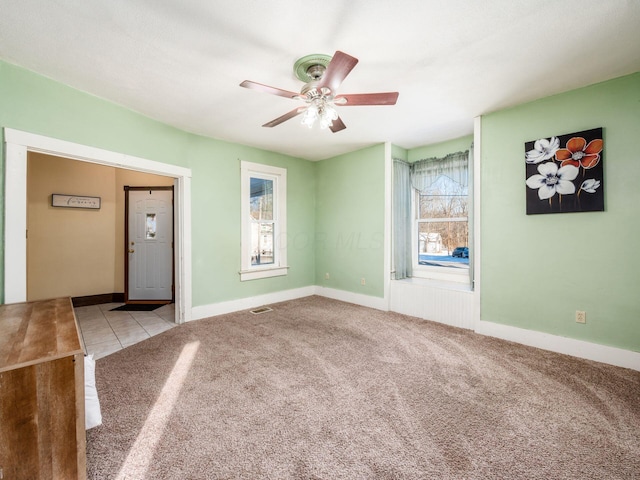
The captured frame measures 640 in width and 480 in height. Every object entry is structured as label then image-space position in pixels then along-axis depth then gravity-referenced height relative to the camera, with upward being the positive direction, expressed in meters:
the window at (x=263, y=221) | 4.38 +0.34
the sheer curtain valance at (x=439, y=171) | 3.90 +1.05
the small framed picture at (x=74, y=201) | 4.29 +0.66
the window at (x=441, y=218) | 4.02 +0.34
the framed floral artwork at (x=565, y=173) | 2.55 +0.65
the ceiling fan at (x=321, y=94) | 1.90 +1.09
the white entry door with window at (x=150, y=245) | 4.80 -0.07
